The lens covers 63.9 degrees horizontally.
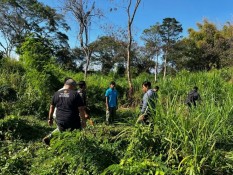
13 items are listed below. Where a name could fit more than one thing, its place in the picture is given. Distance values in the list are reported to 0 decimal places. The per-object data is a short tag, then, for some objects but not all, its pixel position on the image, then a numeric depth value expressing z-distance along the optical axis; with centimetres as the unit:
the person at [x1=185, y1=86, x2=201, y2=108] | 660
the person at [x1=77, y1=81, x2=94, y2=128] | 504
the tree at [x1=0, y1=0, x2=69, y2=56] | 2119
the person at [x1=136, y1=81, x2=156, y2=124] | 335
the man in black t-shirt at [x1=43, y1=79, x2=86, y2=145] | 347
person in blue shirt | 637
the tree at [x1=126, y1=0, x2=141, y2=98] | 1030
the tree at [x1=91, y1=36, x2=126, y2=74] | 2506
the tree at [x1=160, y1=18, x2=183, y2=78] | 2305
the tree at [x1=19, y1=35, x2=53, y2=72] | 701
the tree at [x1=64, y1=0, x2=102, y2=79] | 1255
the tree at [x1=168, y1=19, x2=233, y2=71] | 2206
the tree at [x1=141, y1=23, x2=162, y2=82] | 2303
